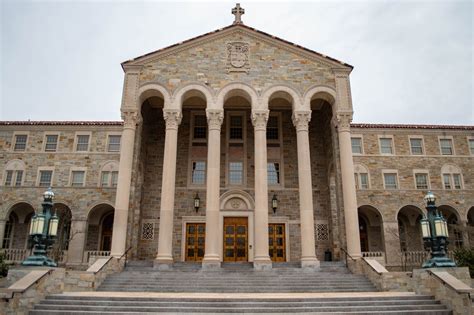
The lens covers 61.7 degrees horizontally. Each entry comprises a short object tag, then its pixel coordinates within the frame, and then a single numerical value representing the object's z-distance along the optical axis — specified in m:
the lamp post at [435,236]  14.03
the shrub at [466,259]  19.20
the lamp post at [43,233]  13.86
